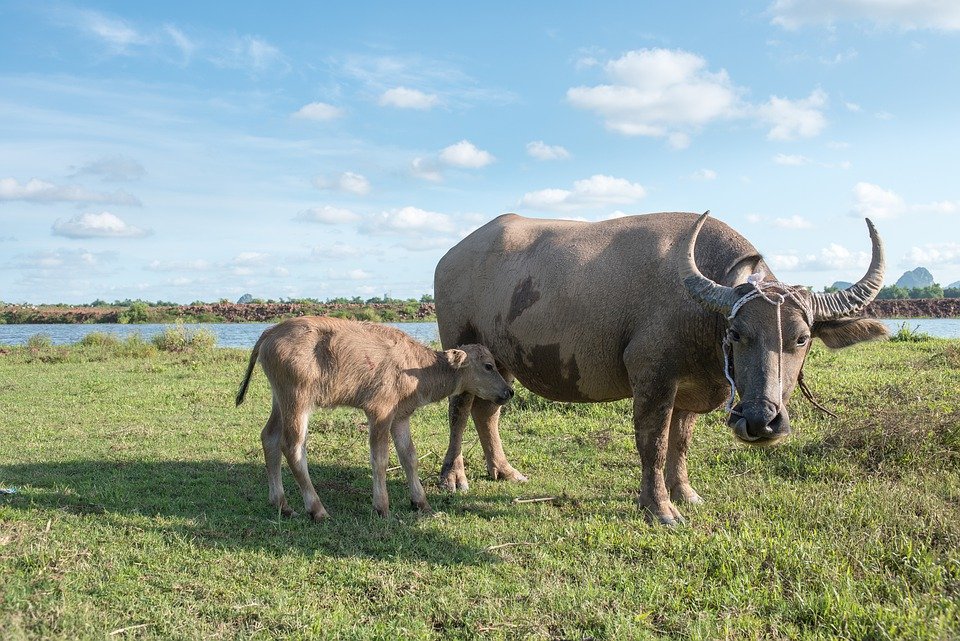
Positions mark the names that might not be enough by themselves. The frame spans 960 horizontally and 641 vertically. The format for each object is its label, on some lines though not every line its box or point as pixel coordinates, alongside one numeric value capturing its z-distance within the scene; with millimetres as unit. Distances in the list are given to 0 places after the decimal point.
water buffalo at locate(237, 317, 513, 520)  5586
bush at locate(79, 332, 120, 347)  20281
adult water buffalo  4555
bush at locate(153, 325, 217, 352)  19984
